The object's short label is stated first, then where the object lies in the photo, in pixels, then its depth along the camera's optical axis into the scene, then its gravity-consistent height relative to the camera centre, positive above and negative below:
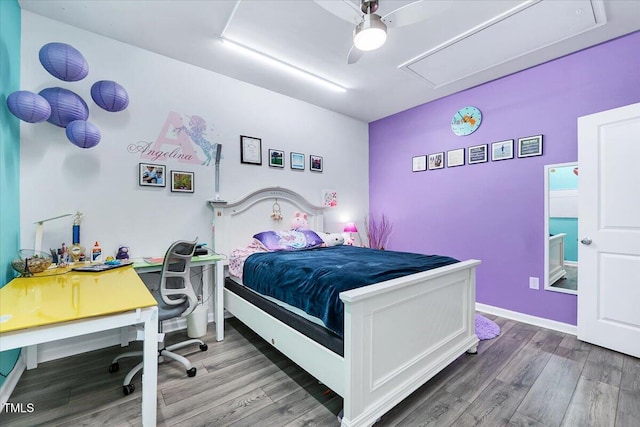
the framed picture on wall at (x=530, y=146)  2.99 +0.76
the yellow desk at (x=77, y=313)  1.07 -0.43
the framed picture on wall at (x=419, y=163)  4.04 +0.75
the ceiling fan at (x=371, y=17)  1.66 +1.26
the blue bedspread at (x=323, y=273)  1.63 -0.42
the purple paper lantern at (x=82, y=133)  2.14 +0.64
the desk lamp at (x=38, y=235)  2.07 -0.17
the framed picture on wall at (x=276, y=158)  3.58 +0.73
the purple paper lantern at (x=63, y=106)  2.13 +0.86
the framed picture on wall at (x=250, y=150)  3.33 +0.79
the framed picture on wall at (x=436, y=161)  3.84 +0.76
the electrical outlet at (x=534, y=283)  3.00 -0.77
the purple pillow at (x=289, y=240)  3.01 -0.31
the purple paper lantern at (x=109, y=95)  2.29 +1.01
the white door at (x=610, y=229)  2.31 -0.15
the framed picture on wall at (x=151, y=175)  2.67 +0.38
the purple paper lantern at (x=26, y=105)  1.87 +0.75
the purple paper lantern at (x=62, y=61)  1.98 +1.13
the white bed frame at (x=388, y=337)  1.45 -0.84
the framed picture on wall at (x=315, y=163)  4.02 +0.76
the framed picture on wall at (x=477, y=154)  3.41 +0.77
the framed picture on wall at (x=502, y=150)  3.20 +0.76
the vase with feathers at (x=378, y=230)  4.58 -0.29
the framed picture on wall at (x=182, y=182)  2.85 +0.34
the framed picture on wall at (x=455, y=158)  3.64 +0.76
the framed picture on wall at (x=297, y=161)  3.80 +0.75
